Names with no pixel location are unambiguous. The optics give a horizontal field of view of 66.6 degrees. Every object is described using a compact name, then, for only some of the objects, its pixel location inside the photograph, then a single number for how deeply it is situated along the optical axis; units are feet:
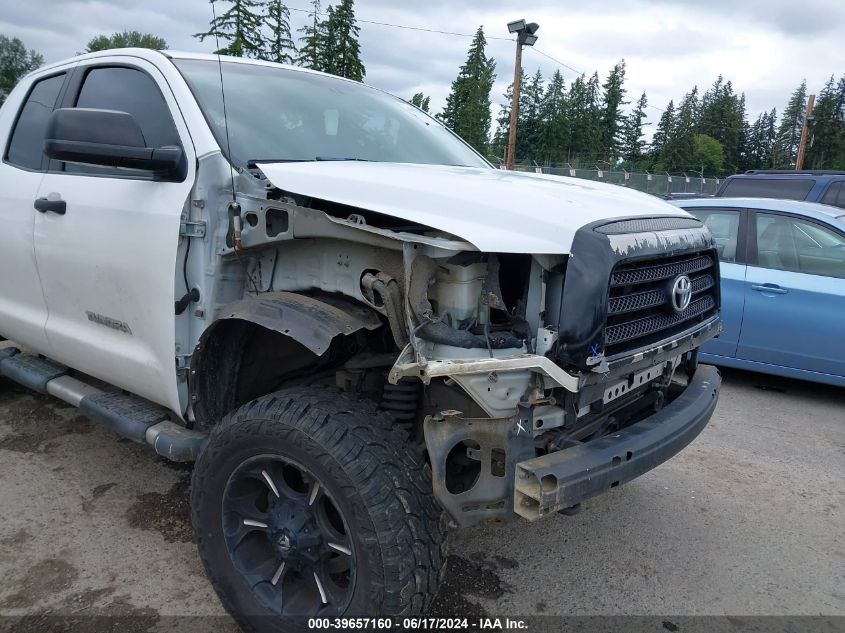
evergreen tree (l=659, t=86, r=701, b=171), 269.64
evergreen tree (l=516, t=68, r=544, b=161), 260.42
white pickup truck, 6.63
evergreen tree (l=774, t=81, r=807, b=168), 292.81
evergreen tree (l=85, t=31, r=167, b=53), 205.70
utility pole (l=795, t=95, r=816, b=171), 100.29
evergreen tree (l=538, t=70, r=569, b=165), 264.52
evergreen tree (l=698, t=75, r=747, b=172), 306.96
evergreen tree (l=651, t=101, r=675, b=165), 288.71
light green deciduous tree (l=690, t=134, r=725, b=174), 274.98
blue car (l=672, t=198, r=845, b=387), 16.72
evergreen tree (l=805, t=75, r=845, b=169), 256.73
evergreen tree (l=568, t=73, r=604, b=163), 276.41
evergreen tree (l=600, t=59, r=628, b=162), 291.58
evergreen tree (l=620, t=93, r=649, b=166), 299.79
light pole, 50.06
